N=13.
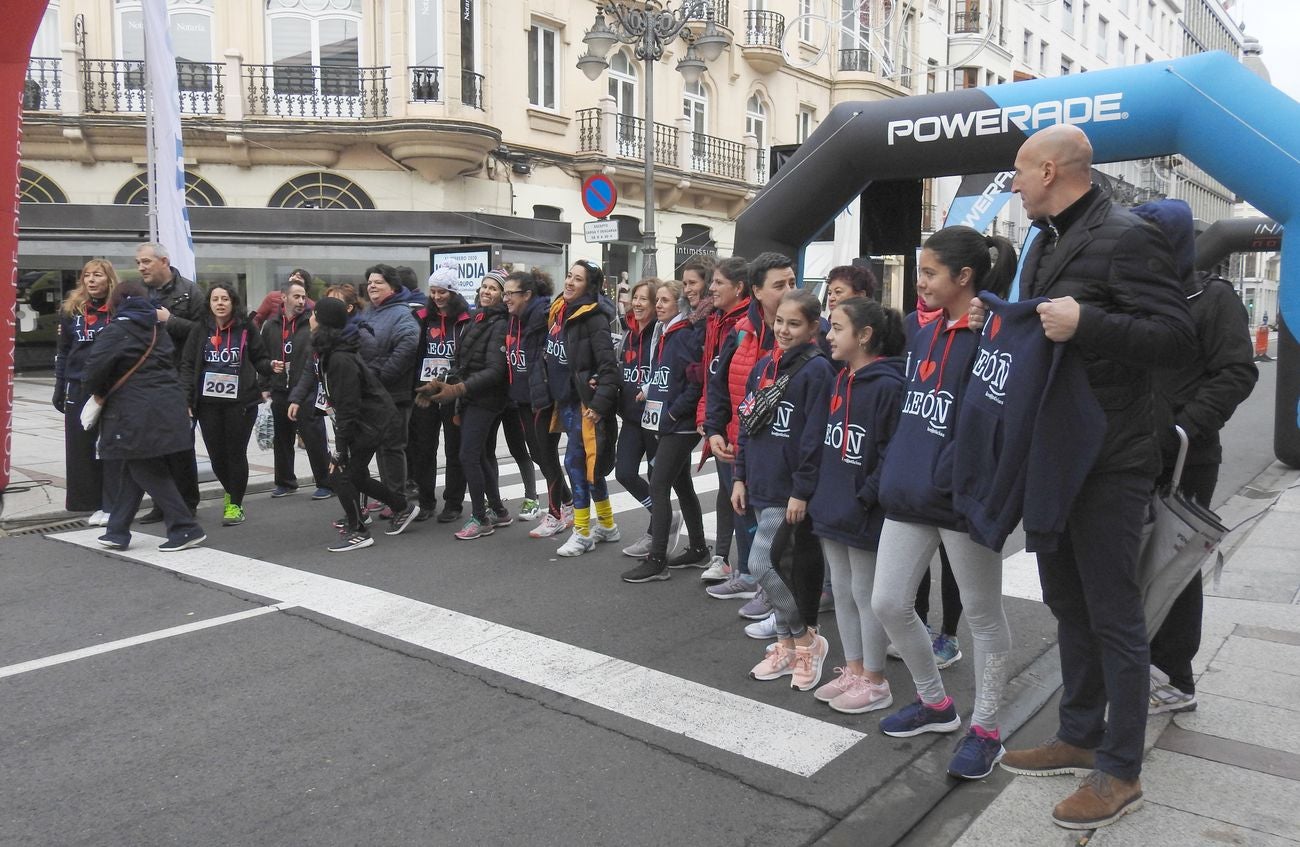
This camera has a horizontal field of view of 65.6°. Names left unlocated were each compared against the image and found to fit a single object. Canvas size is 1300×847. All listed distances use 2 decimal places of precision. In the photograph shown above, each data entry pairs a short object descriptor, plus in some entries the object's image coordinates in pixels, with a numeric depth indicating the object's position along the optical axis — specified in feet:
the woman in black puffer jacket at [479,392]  23.54
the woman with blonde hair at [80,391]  23.32
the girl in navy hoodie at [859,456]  12.82
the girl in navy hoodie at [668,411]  19.54
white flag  29.60
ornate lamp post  49.60
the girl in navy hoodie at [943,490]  11.21
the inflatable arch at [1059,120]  17.17
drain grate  24.14
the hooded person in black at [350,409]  22.16
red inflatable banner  18.97
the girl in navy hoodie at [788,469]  14.07
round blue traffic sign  44.52
